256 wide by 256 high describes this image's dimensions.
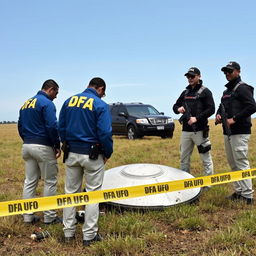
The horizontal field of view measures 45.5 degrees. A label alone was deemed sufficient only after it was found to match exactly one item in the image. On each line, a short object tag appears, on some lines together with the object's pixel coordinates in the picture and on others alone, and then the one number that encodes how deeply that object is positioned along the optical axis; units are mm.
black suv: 14977
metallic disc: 4488
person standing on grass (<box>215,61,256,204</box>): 4754
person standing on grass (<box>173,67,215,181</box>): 5493
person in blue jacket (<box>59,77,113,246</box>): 3518
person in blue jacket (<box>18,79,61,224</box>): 4121
